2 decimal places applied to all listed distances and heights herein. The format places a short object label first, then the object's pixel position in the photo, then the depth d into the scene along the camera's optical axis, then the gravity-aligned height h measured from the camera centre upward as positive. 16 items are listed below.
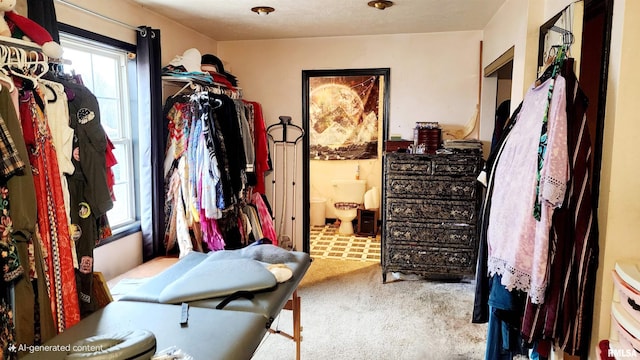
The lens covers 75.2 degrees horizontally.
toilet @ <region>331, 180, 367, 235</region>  5.58 -0.78
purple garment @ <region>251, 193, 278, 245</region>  4.05 -0.72
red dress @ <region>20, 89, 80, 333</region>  1.60 -0.28
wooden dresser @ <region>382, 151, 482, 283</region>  3.54 -0.59
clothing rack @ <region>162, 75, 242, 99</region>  3.26 +0.49
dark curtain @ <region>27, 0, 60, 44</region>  2.06 +0.64
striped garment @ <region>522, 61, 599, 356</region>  1.50 -0.40
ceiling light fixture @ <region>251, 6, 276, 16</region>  3.05 +0.99
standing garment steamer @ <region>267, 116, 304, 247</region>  4.25 -0.09
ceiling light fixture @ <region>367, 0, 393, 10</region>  2.90 +0.99
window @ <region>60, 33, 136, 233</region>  2.67 +0.27
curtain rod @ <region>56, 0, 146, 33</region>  2.33 +0.78
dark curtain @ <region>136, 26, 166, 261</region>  2.93 +0.03
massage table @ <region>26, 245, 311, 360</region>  1.28 -0.60
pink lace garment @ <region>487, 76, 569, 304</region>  1.50 -0.19
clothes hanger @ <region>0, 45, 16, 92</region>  1.48 +0.26
